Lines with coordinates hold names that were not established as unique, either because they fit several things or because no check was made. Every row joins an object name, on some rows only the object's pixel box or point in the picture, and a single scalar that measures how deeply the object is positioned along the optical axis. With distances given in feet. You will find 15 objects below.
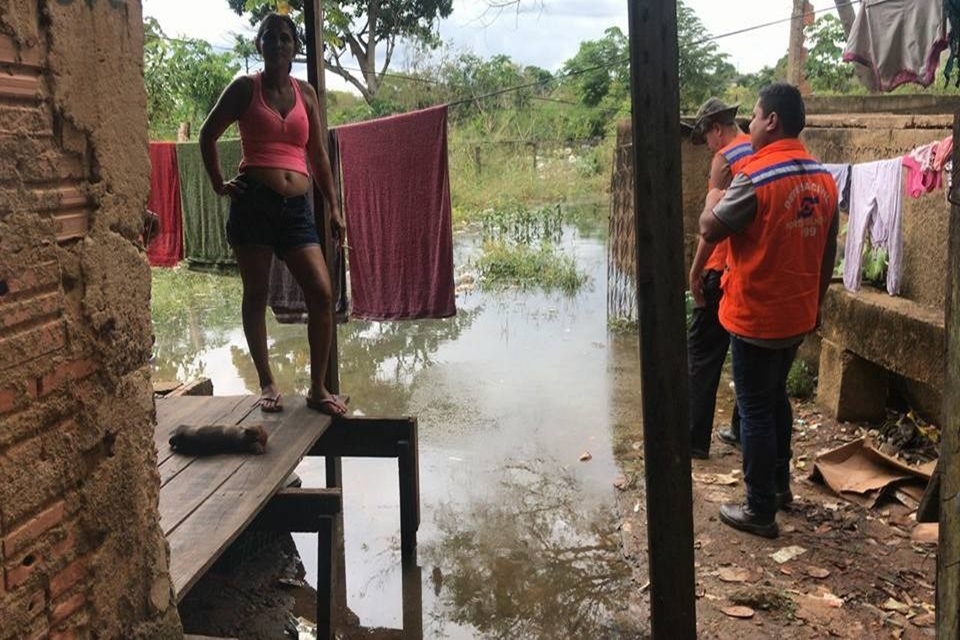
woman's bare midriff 12.23
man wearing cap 14.52
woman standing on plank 12.09
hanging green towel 21.12
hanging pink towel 16.34
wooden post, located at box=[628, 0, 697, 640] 7.29
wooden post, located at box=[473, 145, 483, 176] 49.67
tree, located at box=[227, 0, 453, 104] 63.72
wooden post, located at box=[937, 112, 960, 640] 7.02
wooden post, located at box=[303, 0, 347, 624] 13.64
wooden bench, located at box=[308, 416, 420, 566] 13.67
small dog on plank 11.47
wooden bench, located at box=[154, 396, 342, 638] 8.82
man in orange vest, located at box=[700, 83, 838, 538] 11.88
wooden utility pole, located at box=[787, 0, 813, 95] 36.17
